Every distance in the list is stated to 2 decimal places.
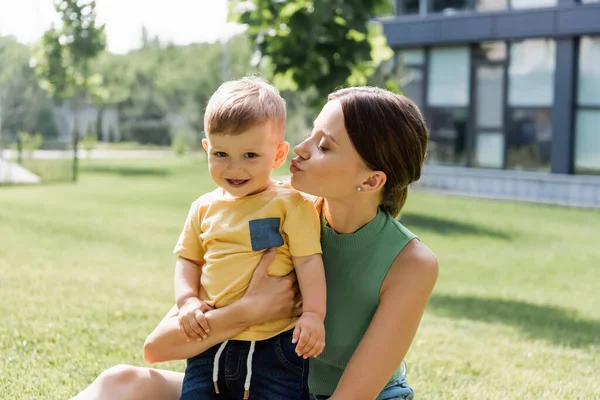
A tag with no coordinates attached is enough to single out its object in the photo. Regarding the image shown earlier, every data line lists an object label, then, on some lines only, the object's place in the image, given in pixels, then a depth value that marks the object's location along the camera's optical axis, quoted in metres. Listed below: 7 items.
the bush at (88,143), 32.26
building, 18.88
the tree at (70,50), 25.32
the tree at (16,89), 31.92
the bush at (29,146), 22.08
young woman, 2.40
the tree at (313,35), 9.28
